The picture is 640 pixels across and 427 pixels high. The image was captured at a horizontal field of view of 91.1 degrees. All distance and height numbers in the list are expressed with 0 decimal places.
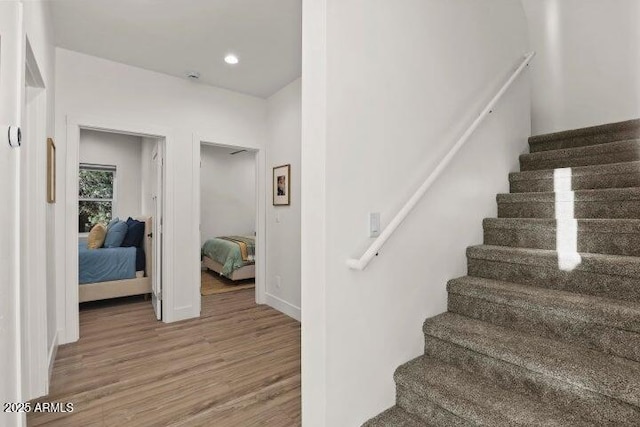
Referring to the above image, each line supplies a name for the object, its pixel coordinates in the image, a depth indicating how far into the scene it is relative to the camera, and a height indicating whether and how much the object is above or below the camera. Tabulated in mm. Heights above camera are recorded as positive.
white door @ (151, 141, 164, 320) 3512 -282
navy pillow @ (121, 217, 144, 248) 4438 -316
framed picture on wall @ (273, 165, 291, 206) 3732 +346
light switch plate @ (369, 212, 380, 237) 1538 -53
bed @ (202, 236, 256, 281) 5027 -737
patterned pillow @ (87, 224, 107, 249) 4449 -343
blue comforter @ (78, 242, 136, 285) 3916 -650
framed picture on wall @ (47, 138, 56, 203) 2365 +329
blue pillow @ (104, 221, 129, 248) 4402 -303
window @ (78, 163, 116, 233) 6043 +376
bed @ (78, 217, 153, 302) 3898 -750
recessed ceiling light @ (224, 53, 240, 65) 3090 +1549
